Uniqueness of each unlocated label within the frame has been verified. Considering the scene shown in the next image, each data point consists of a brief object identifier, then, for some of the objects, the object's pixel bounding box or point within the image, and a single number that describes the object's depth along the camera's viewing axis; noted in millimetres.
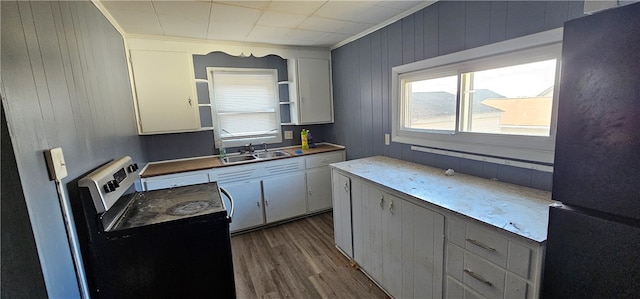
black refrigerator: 636
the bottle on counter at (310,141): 3553
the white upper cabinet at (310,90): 3297
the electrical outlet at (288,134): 3590
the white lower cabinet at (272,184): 2695
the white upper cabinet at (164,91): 2557
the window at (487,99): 1466
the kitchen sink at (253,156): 3127
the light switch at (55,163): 903
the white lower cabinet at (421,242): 1079
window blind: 3182
